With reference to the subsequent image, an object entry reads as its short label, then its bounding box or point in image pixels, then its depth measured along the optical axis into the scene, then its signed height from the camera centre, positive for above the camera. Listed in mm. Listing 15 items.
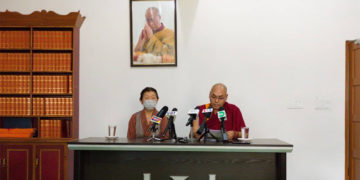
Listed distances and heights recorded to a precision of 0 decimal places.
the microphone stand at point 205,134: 3023 -331
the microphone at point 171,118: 3034 -199
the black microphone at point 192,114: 2983 -161
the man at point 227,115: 3555 -203
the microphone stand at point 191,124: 3035 -250
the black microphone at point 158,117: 2951 -188
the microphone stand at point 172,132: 3119 -326
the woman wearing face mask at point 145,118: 3799 -252
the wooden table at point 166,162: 2846 -551
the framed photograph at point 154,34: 4438 +747
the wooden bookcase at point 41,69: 4195 +291
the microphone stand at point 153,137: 3027 -364
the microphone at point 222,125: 2902 -252
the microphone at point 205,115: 2960 -176
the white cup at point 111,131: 3127 -318
